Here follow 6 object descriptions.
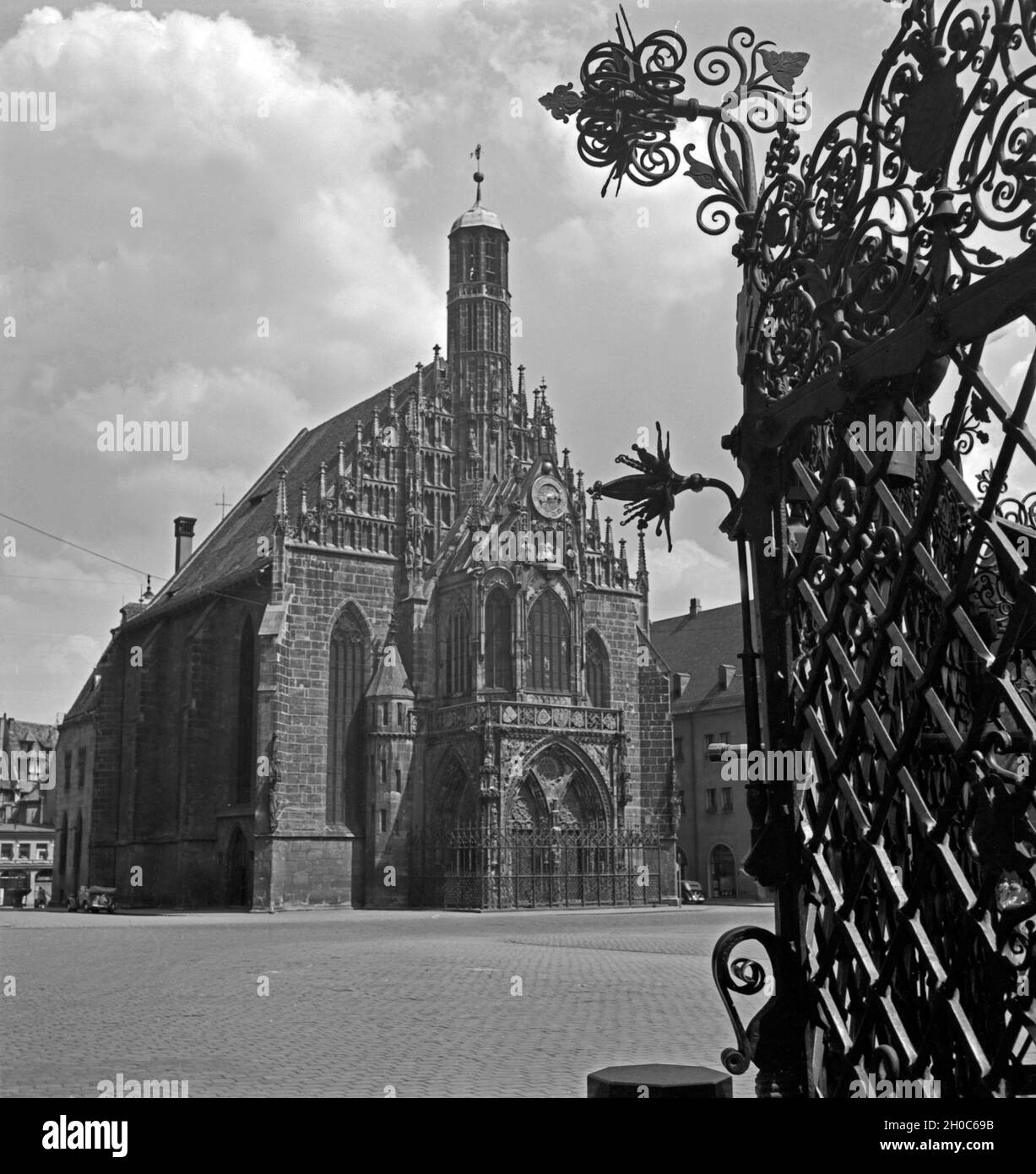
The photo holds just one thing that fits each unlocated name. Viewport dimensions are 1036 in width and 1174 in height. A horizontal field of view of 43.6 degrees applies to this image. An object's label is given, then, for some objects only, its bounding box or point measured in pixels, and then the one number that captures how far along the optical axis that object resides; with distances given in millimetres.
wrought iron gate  3217
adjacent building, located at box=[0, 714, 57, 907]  81688
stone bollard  3232
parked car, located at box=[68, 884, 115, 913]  46812
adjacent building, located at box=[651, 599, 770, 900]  55344
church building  44062
